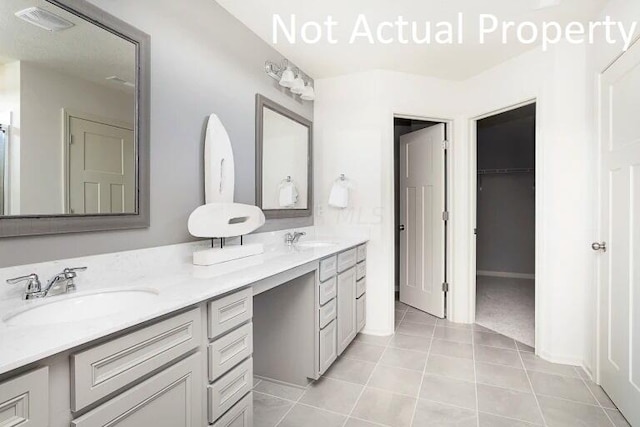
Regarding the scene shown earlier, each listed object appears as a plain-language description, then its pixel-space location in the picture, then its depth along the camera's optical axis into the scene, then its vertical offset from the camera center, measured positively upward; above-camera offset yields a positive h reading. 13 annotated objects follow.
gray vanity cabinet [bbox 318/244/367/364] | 2.12 -0.65
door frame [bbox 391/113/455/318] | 3.20 +0.17
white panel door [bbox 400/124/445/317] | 3.31 -0.06
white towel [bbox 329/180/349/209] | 2.99 +0.16
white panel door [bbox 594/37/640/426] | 1.68 -0.12
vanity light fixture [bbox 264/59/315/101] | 2.51 +1.08
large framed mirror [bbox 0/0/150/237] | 1.12 +0.36
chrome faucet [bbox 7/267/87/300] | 1.11 -0.26
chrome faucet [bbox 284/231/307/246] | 2.65 -0.20
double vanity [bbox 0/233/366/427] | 0.77 -0.40
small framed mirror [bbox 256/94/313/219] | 2.40 +0.42
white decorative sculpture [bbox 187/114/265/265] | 1.68 +0.01
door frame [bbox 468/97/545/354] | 2.51 +0.07
